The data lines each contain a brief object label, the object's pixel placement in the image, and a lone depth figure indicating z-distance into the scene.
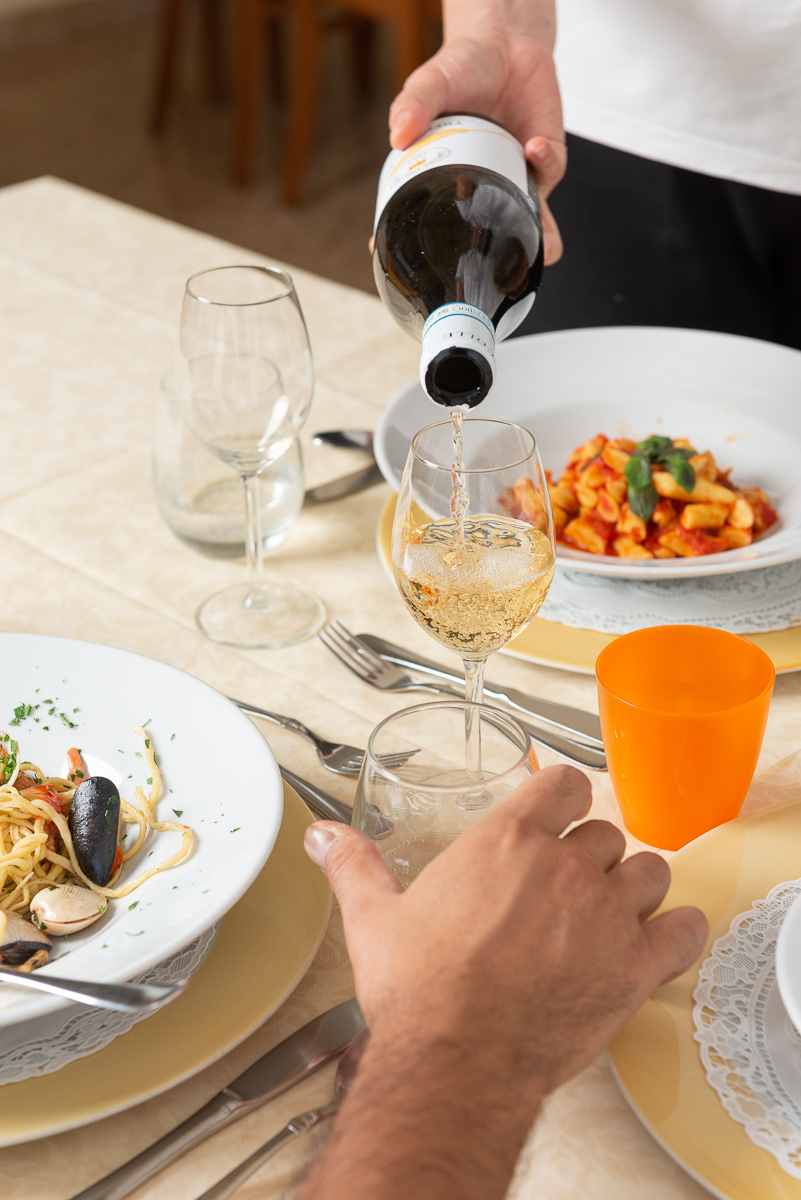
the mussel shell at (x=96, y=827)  0.69
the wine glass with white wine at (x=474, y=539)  0.76
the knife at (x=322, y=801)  0.79
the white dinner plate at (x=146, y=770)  0.62
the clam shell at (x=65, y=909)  0.65
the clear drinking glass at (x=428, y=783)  0.62
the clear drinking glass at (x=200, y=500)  1.14
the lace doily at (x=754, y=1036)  0.56
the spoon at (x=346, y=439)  1.30
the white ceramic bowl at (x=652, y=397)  1.17
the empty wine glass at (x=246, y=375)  0.98
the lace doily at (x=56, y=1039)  0.61
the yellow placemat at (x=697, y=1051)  0.55
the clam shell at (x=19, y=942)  0.62
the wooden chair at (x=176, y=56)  5.44
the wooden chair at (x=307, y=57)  4.49
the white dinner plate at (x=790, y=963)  0.54
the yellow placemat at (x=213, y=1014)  0.59
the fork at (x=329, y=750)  0.86
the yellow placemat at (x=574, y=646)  0.95
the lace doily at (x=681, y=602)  0.99
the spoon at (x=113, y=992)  0.55
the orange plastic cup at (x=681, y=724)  0.73
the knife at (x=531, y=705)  0.89
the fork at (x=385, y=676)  0.87
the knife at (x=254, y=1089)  0.57
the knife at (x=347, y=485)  1.23
